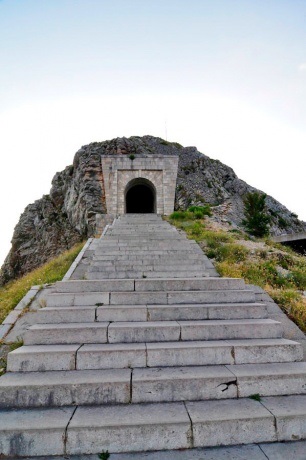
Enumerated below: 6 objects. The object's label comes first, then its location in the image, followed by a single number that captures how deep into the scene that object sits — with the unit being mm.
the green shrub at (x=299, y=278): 6880
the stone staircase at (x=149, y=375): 2594
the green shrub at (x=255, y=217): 18375
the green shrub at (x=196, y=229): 11872
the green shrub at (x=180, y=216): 16172
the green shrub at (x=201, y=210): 17172
